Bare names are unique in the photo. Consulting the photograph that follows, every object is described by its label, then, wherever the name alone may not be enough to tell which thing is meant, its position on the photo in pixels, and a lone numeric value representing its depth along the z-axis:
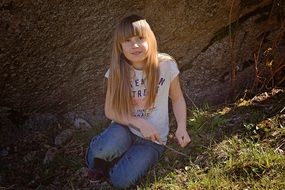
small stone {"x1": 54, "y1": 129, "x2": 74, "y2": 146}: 4.11
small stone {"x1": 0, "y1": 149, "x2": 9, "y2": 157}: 4.03
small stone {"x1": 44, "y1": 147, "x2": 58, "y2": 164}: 3.89
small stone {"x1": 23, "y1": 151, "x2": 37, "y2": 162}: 3.93
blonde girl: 3.42
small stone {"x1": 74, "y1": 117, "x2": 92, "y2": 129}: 4.27
